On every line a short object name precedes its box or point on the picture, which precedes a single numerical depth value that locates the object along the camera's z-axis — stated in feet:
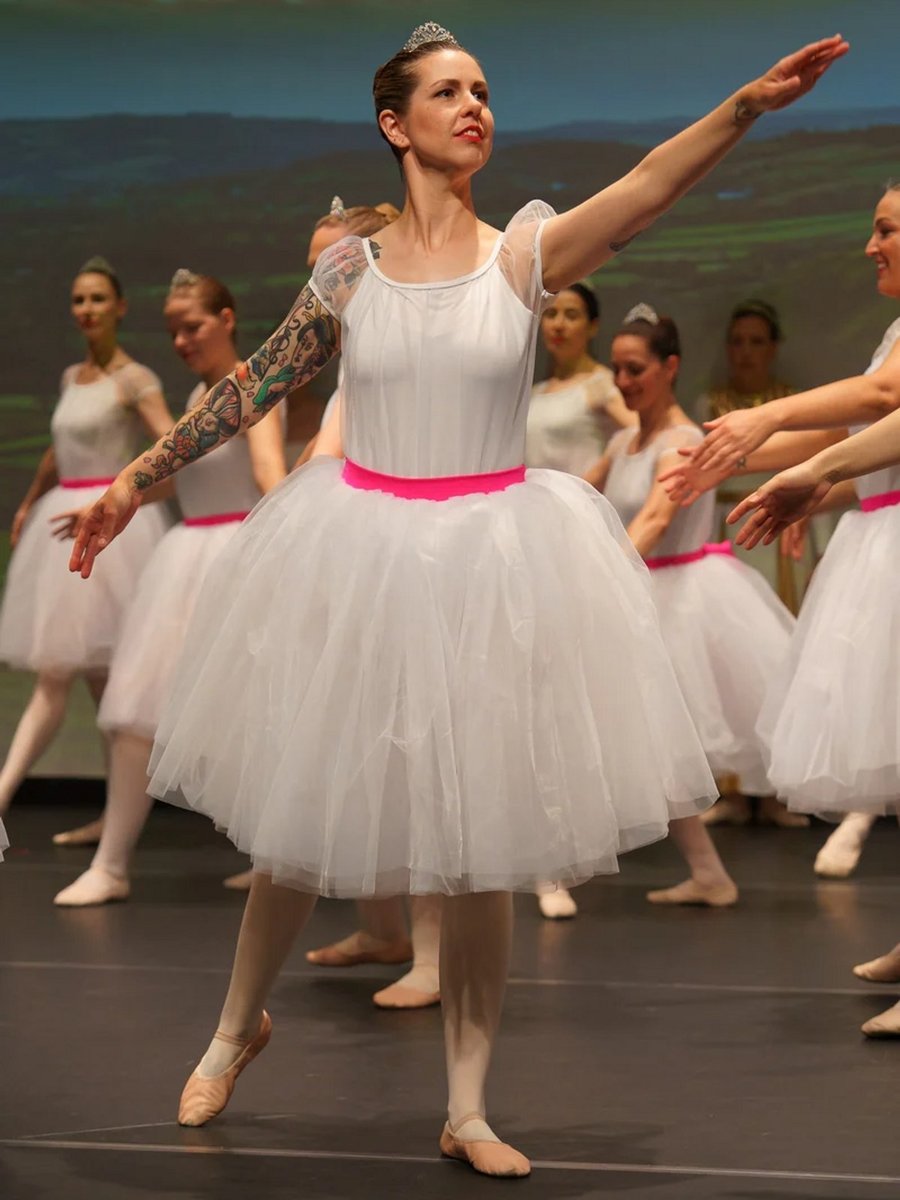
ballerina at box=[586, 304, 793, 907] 29.66
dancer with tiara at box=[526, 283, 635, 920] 36.40
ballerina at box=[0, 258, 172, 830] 33.58
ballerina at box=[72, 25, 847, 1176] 15.84
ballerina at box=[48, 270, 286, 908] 29.55
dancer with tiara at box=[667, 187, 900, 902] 21.66
